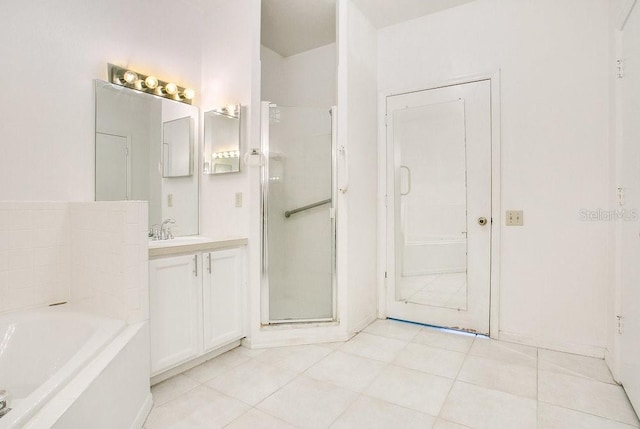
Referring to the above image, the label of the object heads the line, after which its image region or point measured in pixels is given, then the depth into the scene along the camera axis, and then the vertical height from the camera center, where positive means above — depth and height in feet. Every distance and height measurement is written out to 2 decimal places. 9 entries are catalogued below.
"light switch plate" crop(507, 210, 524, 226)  7.89 -0.09
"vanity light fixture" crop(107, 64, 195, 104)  6.89 +3.11
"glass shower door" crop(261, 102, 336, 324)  8.26 +0.08
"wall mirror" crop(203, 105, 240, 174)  7.95 +1.93
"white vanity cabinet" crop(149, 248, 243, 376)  5.93 -1.86
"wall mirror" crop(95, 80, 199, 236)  6.73 +1.47
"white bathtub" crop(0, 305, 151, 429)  3.09 -1.89
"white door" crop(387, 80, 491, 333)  8.41 +0.26
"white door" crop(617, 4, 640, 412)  5.30 +0.05
